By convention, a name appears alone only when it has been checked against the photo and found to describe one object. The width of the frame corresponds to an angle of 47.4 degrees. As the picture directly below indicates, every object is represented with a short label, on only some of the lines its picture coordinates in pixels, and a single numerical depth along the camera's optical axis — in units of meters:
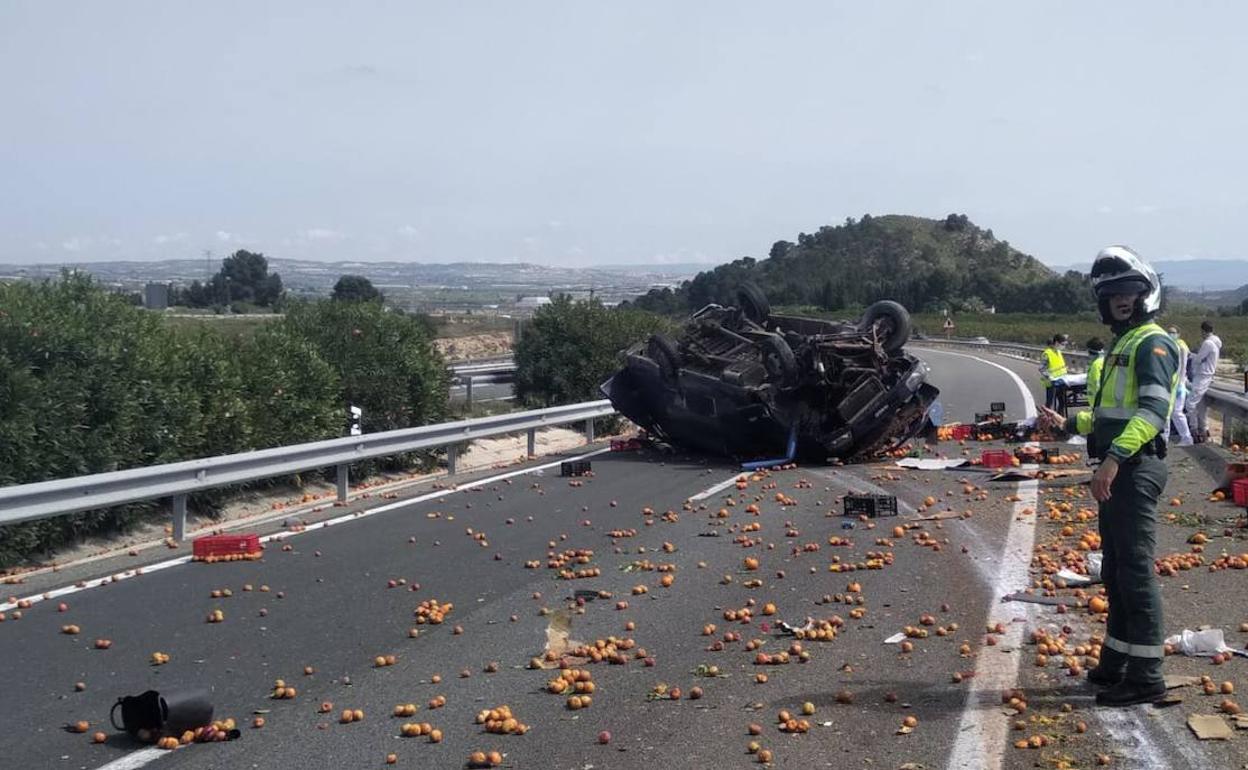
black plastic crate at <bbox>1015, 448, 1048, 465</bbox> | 19.00
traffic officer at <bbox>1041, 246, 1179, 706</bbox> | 6.97
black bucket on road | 6.68
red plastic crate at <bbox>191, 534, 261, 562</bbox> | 11.62
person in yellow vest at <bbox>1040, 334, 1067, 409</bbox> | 23.14
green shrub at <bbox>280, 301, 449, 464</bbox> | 20.47
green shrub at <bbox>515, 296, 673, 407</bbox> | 29.11
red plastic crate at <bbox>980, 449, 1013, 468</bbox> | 18.64
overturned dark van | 19.00
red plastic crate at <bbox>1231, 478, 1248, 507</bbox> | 13.34
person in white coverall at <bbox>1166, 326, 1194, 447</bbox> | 17.97
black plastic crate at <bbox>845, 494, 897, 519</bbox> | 14.01
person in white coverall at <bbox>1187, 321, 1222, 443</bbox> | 22.27
